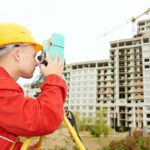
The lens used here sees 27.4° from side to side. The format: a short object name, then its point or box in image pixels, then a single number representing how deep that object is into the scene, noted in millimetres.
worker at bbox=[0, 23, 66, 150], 1259
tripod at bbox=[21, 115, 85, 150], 1375
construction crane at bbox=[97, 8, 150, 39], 66156
